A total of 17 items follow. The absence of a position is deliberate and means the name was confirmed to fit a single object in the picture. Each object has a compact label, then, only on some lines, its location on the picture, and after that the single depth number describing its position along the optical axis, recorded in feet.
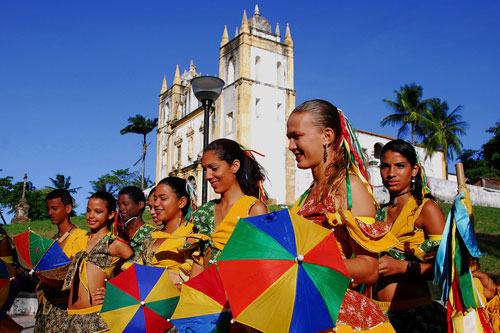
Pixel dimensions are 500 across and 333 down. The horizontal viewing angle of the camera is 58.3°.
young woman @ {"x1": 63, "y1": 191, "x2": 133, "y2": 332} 13.76
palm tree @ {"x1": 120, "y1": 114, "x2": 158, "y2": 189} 159.48
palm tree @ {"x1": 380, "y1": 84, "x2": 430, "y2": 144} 120.26
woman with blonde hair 6.68
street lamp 28.14
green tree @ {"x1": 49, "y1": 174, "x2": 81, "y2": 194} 180.86
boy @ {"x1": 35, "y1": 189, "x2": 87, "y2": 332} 14.44
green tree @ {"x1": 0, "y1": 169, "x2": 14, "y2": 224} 183.32
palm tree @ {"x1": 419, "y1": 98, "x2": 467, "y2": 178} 120.03
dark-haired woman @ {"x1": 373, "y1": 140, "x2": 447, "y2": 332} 9.59
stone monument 113.80
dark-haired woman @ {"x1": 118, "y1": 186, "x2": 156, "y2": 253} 20.29
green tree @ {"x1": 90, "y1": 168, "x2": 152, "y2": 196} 179.52
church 104.32
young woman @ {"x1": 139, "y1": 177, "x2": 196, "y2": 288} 12.92
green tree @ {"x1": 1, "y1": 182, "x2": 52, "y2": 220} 179.83
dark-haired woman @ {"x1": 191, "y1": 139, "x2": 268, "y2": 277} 10.11
